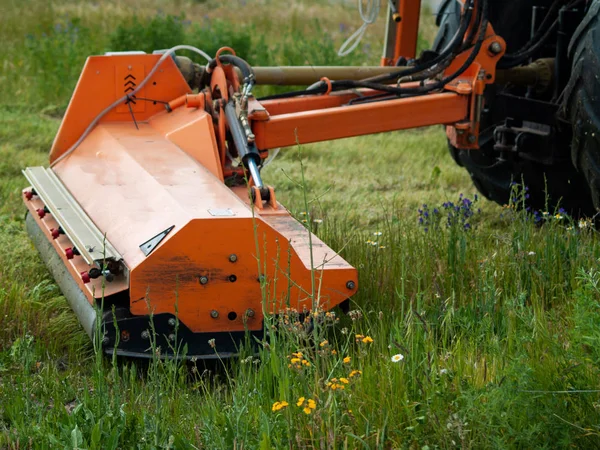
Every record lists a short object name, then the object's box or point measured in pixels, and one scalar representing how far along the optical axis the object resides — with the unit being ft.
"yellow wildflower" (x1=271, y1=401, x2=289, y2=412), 14.81
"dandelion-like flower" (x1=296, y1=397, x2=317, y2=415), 14.90
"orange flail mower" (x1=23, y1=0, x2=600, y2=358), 20.01
